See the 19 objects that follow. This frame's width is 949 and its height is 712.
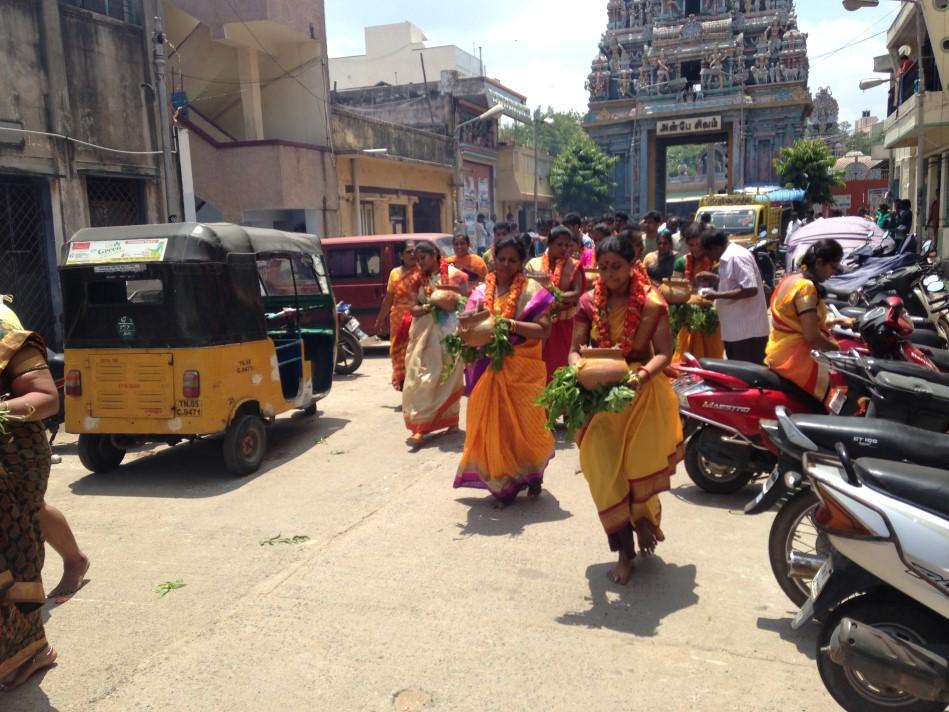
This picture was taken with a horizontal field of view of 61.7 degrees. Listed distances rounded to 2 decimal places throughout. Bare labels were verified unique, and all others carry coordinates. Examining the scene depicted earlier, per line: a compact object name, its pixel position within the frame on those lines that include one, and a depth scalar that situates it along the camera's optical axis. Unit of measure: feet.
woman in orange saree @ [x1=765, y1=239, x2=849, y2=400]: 15.93
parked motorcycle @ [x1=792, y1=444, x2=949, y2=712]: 8.56
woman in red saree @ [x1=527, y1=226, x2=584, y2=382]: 22.99
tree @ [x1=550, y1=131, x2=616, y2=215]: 137.08
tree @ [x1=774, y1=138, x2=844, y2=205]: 111.65
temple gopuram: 132.57
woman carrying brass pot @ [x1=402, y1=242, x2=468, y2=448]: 23.07
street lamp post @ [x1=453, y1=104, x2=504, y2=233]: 88.43
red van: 40.55
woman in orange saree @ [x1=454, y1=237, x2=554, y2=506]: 17.11
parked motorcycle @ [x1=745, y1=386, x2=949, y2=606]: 10.44
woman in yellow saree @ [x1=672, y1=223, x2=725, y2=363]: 23.17
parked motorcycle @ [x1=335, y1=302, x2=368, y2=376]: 35.42
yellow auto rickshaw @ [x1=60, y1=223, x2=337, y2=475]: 19.13
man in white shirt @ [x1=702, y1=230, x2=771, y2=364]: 20.65
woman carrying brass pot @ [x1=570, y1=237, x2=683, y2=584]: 12.95
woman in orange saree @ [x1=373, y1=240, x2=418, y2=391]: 26.79
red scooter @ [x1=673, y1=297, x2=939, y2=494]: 16.20
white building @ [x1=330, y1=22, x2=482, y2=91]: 121.90
